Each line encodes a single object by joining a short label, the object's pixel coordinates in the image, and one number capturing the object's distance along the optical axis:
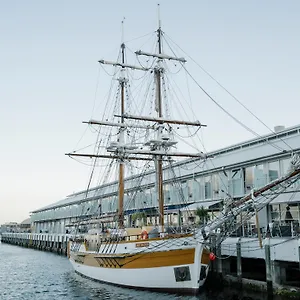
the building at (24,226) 157.19
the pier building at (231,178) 33.91
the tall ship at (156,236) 27.20
